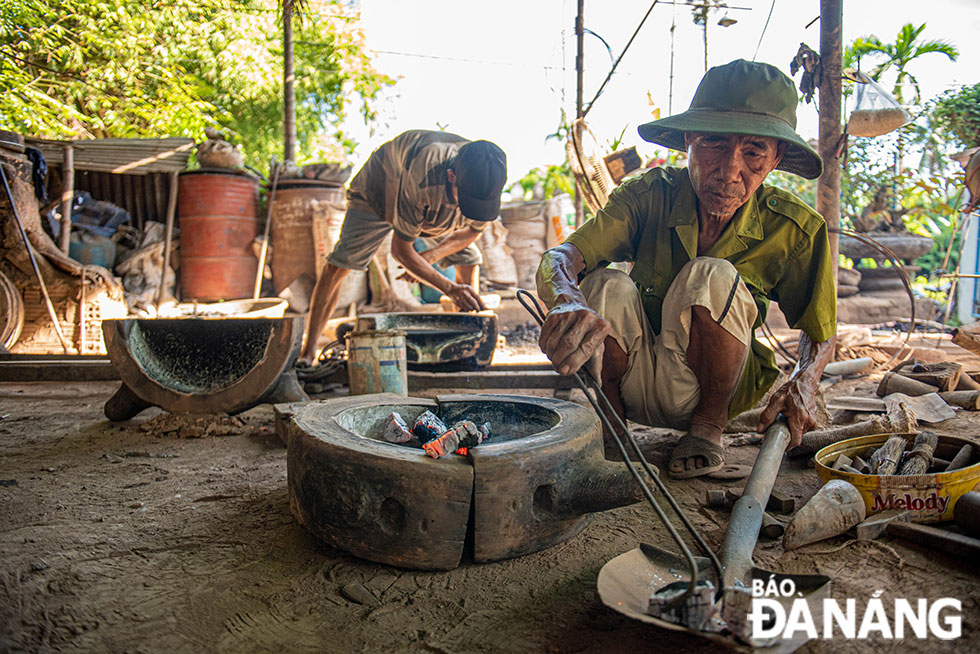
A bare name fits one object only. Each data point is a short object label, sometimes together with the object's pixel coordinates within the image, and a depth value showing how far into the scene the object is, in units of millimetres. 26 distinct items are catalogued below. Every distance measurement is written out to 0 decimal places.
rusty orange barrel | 7082
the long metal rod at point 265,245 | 7137
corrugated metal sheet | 6820
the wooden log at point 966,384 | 3120
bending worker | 3604
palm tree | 7168
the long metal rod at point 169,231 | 6957
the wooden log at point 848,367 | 3676
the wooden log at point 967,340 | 2693
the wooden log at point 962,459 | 1771
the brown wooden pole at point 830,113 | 3742
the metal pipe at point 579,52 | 6795
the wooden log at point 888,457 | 1767
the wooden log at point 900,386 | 3021
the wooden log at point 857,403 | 2732
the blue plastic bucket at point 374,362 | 2789
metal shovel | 1055
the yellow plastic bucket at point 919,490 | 1583
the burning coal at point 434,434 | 1484
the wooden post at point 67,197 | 6031
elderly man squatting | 1965
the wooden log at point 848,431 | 2266
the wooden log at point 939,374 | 3092
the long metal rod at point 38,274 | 5024
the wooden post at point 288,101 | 8172
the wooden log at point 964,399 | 2809
